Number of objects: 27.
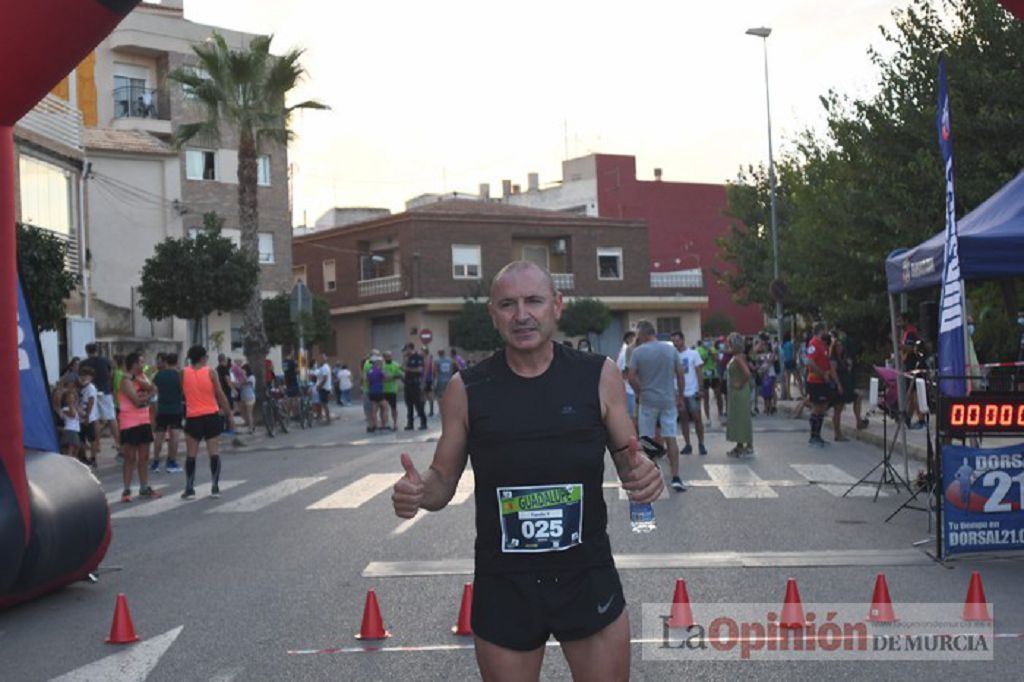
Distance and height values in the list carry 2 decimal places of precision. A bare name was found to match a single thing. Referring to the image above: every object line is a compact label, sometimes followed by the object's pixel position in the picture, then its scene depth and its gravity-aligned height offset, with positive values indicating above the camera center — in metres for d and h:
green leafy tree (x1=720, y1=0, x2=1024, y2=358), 23.09 +3.53
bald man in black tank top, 4.37 -0.41
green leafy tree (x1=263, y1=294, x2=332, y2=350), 50.56 +1.75
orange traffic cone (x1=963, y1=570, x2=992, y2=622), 8.15 -1.54
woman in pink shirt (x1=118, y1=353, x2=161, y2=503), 16.19 -0.59
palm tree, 34.59 +6.76
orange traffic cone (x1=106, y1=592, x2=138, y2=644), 8.19 -1.49
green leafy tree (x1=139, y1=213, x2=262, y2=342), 35.03 +2.45
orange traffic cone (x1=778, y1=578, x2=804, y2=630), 7.83 -1.48
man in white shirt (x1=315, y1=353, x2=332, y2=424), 37.88 -0.40
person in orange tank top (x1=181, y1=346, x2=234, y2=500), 15.48 -0.30
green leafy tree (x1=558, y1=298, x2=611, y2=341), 57.50 +1.73
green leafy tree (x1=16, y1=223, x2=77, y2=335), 19.73 +1.55
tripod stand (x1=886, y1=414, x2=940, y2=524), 11.60 -1.21
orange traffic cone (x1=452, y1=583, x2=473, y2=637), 7.93 -1.48
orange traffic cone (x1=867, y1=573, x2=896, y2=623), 8.00 -1.51
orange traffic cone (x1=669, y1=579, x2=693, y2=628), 7.97 -1.47
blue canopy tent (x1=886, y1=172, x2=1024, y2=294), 12.28 +0.91
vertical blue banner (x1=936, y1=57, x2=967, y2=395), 11.63 +0.28
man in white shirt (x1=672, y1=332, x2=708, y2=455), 19.94 -0.58
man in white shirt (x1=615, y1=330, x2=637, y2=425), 21.39 +0.03
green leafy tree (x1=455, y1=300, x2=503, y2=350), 55.72 +1.35
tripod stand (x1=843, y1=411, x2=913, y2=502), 13.87 -1.36
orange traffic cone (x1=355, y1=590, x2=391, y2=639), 7.91 -1.47
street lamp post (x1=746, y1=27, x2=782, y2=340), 39.48 +5.37
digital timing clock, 10.48 -0.54
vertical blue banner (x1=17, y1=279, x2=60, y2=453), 10.68 -0.11
